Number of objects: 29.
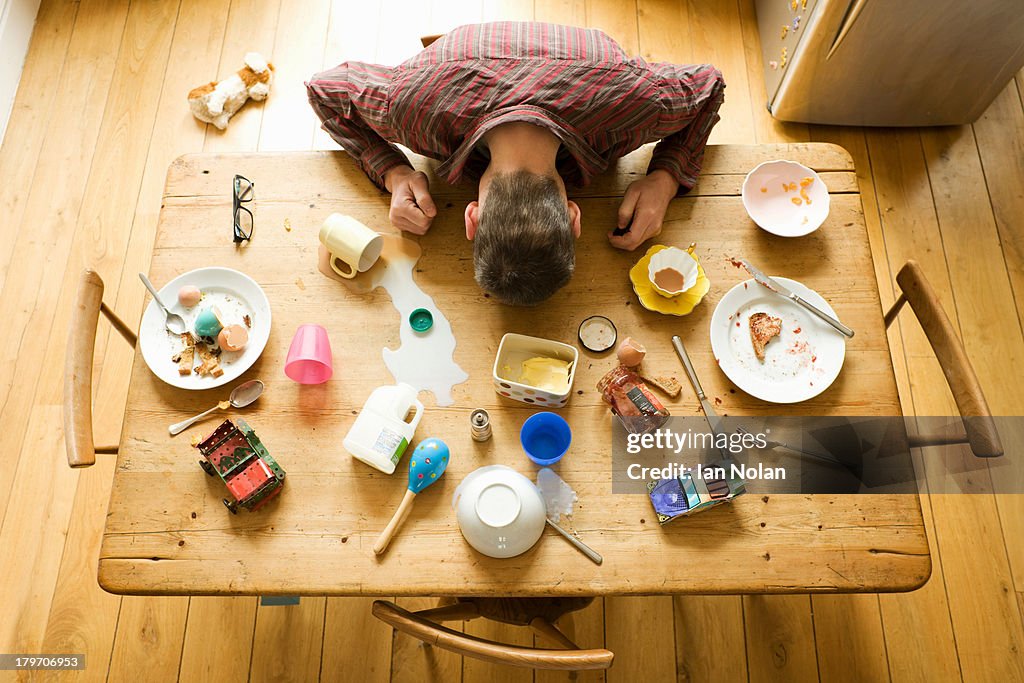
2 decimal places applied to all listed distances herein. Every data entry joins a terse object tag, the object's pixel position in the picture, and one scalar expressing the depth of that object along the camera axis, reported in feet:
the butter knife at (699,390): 3.97
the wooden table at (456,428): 3.66
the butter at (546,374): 4.08
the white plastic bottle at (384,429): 3.81
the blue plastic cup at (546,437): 3.87
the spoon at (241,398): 4.02
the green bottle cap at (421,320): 4.25
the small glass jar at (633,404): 3.92
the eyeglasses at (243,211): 4.50
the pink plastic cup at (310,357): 3.99
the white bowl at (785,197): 4.43
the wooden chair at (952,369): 3.85
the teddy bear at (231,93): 7.49
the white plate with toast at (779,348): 4.03
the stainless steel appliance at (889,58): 6.18
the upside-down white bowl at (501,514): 3.52
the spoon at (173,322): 4.22
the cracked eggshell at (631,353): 4.03
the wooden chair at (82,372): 3.92
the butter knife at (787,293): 4.13
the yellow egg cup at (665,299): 4.22
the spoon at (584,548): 3.66
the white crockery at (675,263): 4.26
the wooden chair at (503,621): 3.27
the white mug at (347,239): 4.23
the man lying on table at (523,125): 3.97
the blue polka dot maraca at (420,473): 3.71
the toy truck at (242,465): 3.72
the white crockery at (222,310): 4.11
